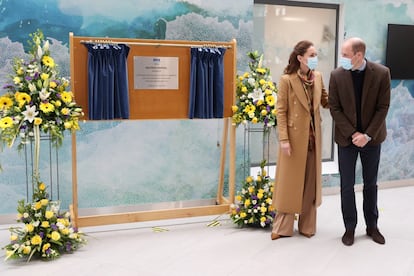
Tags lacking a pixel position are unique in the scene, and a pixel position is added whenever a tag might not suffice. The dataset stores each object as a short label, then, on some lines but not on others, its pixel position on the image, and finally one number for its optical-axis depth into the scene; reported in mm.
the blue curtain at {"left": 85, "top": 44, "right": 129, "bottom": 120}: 3846
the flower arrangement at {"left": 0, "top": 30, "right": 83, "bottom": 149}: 3445
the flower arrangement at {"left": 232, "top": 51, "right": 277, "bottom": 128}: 4203
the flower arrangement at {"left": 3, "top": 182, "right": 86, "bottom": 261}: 3455
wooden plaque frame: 3883
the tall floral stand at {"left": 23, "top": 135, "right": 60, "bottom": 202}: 4270
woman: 3789
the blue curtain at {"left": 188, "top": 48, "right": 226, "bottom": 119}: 4184
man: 3611
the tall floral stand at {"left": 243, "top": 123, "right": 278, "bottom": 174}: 5051
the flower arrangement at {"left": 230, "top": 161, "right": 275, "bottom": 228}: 4215
